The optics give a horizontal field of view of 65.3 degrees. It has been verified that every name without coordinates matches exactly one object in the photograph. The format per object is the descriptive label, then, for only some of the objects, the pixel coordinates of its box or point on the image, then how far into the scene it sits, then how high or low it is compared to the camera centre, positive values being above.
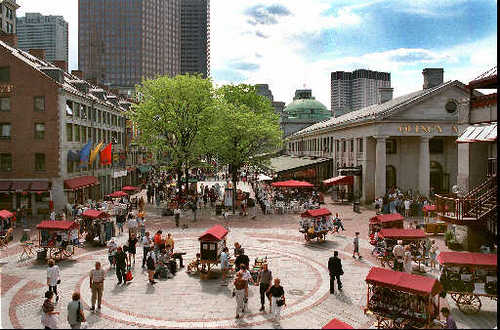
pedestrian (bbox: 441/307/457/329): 11.20 -4.51
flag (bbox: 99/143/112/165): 45.56 +1.19
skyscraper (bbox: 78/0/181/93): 165.50 +54.96
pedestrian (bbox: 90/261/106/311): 14.66 -4.43
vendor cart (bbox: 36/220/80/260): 21.67 -4.09
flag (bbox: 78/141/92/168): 39.78 +1.26
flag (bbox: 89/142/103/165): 42.01 +1.11
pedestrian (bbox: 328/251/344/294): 16.19 -4.36
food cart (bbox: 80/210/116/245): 25.45 -4.09
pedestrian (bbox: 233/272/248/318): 13.84 -4.55
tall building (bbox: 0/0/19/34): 95.00 +38.33
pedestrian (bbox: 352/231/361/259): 21.86 -4.62
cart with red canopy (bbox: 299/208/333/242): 25.39 -4.01
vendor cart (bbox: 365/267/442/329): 12.52 -4.61
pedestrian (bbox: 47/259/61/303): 15.34 -4.34
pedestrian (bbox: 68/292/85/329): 12.42 -4.71
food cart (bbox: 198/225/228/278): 18.97 -4.13
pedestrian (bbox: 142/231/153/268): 20.19 -4.22
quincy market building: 42.56 +2.49
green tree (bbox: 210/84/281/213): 40.53 +3.12
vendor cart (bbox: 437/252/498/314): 14.42 -4.29
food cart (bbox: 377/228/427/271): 20.02 -3.86
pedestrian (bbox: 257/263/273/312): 14.80 -4.59
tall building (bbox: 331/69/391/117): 105.71 +14.58
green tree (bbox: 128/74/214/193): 42.47 +5.31
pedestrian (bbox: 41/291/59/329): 12.14 -4.75
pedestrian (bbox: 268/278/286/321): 13.66 -4.72
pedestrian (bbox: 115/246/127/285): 17.23 -4.43
